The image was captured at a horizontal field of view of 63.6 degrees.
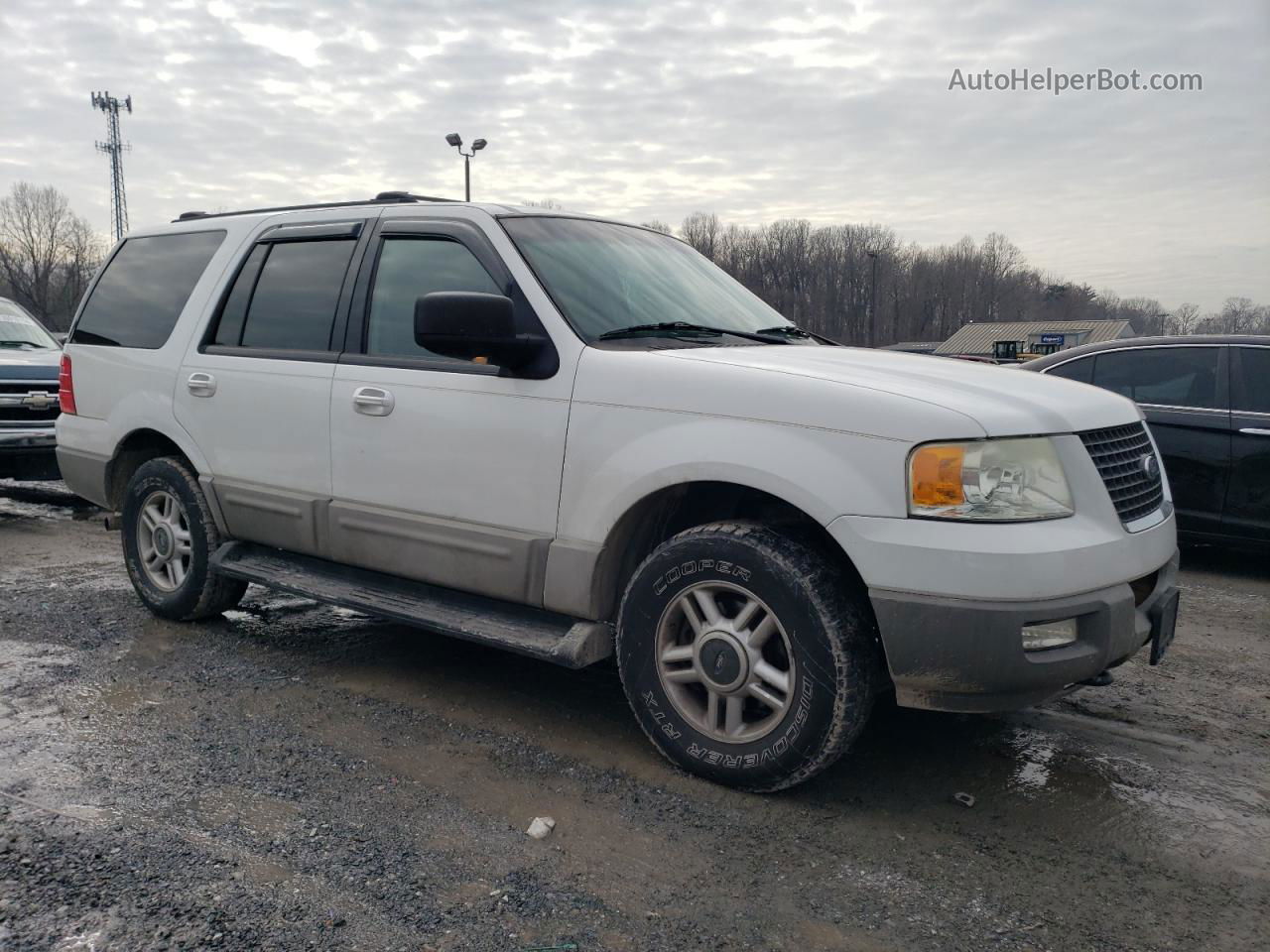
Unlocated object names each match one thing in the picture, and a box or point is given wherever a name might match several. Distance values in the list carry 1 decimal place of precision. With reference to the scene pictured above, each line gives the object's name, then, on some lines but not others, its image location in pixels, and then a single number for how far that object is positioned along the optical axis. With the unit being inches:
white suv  116.4
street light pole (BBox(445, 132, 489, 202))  974.0
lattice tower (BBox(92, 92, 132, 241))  2704.2
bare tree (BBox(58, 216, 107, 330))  3191.4
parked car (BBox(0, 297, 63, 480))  324.8
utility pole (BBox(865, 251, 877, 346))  3905.0
